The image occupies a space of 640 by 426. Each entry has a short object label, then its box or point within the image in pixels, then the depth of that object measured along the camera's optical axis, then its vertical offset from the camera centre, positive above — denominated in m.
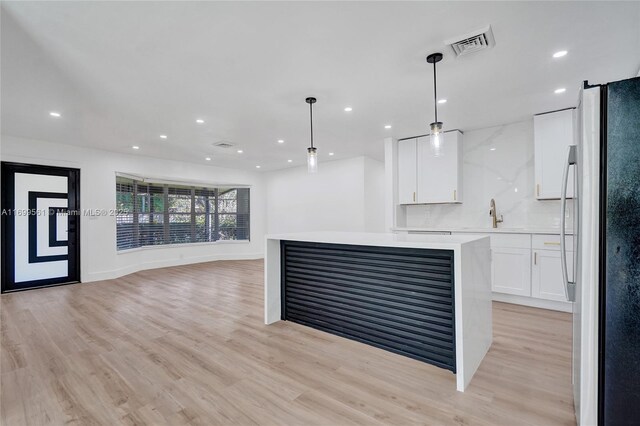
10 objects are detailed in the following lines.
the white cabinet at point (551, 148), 3.80 +0.79
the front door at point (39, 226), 4.89 -0.20
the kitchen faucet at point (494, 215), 4.45 -0.06
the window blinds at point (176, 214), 6.67 -0.01
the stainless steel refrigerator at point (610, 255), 1.29 -0.20
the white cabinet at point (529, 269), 3.64 -0.74
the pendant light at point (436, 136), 2.74 +0.69
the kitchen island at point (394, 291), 2.17 -0.68
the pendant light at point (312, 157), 3.47 +0.63
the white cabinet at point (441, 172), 4.64 +0.61
